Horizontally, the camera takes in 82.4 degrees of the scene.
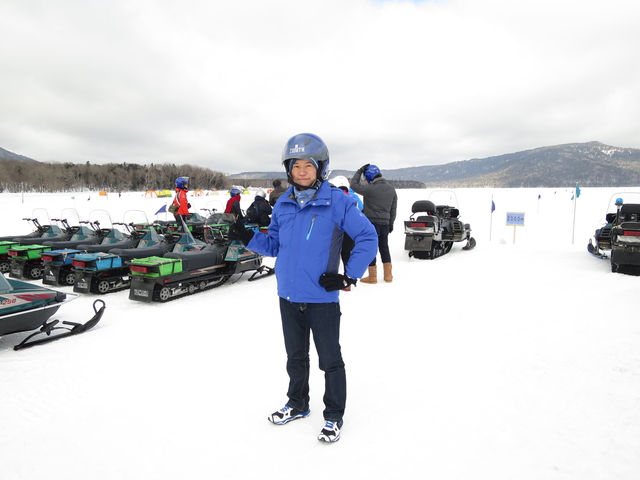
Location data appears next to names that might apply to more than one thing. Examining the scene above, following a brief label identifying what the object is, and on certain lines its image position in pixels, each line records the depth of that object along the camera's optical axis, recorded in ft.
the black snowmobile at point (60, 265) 20.83
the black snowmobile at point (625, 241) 18.67
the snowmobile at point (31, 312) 11.95
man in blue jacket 7.02
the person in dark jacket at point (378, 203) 19.30
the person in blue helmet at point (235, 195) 28.07
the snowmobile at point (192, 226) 34.32
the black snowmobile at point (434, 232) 25.61
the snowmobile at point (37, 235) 25.12
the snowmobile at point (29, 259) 22.85
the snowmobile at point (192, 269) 17.72
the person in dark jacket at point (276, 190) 27.64
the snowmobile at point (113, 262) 19.49
